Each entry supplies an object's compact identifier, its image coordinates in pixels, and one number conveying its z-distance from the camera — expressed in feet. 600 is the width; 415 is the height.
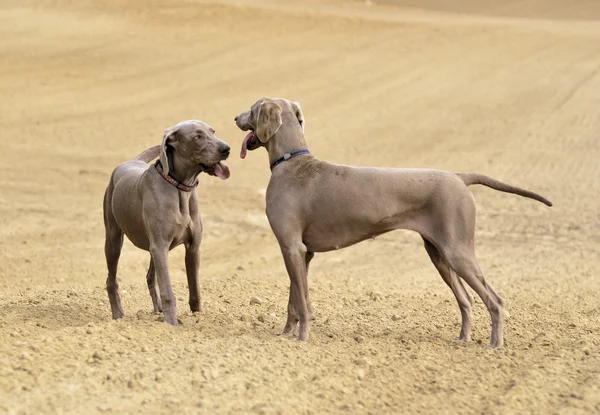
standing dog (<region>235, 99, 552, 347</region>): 50.90
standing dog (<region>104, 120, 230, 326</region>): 53.47
